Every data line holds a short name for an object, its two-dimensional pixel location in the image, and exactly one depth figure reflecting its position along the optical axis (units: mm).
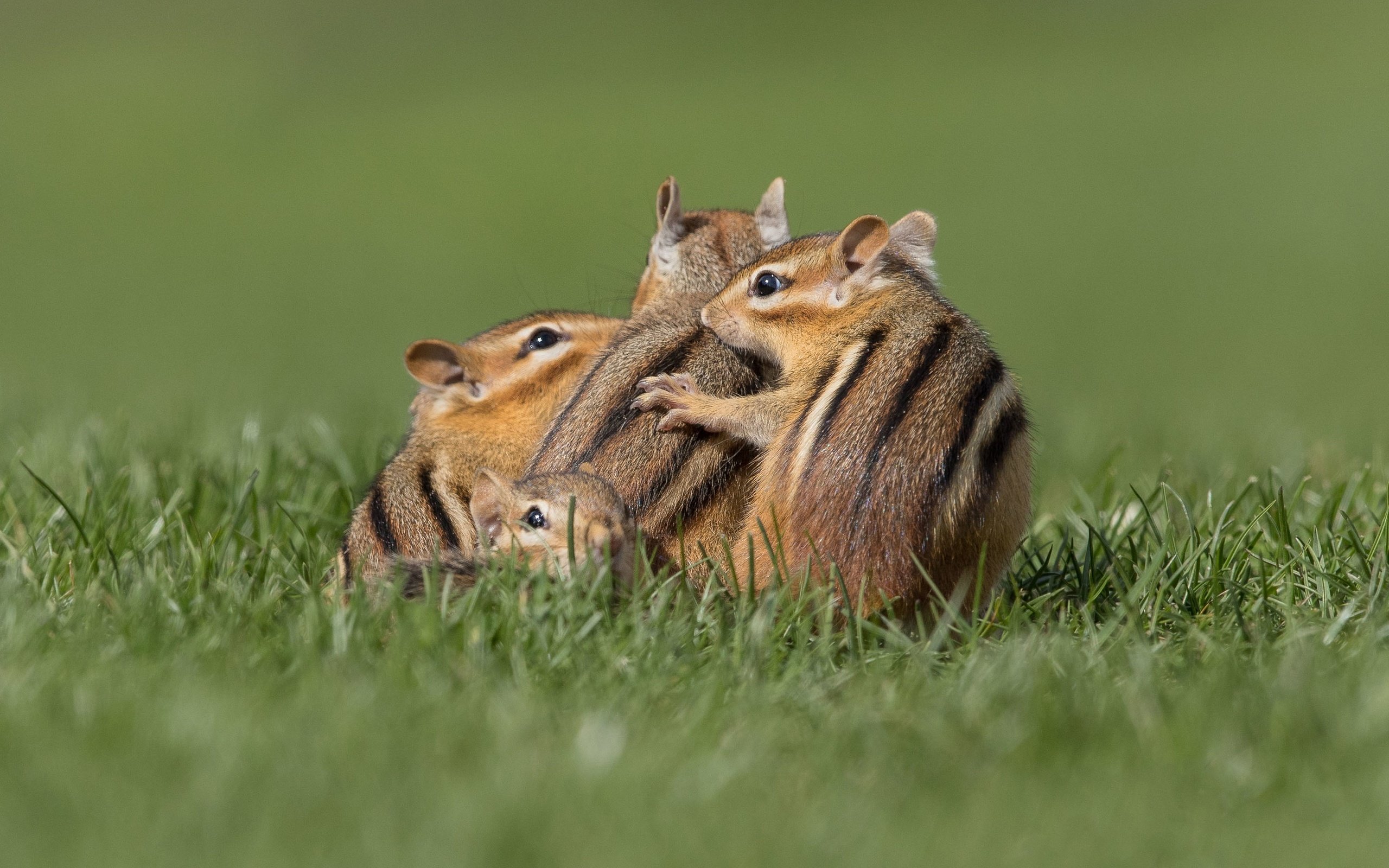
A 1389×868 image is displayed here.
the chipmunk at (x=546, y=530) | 7621
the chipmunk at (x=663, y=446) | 8289
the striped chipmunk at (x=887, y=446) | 7547
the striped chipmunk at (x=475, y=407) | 8822
